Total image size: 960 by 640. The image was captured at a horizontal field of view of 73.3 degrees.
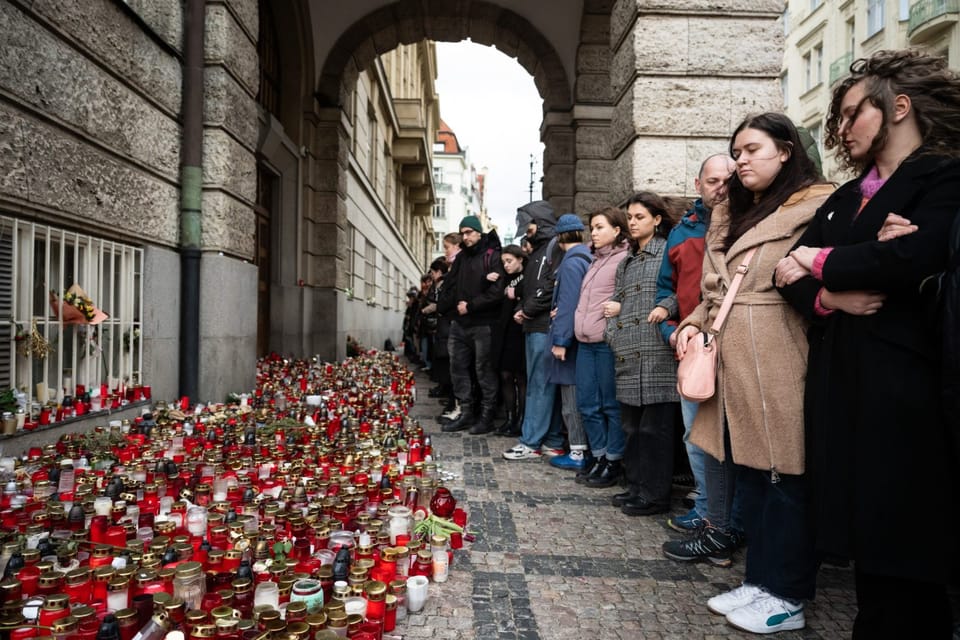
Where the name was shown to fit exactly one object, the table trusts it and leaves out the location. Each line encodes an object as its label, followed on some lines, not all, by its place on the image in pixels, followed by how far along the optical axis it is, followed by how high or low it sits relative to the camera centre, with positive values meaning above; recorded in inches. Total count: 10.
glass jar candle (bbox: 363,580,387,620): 89.4 -37.8
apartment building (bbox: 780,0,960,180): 716.0 +402.6
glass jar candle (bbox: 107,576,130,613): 86.4 -35.6
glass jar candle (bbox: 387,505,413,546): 116.0 -36.3
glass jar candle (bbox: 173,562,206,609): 87.6 -34.9
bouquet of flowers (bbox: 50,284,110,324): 186.1 +6.5
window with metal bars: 167.5 +5.0
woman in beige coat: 98.6 -8.1
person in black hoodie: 220.4 -12.4
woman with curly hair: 72.3 -2.5
